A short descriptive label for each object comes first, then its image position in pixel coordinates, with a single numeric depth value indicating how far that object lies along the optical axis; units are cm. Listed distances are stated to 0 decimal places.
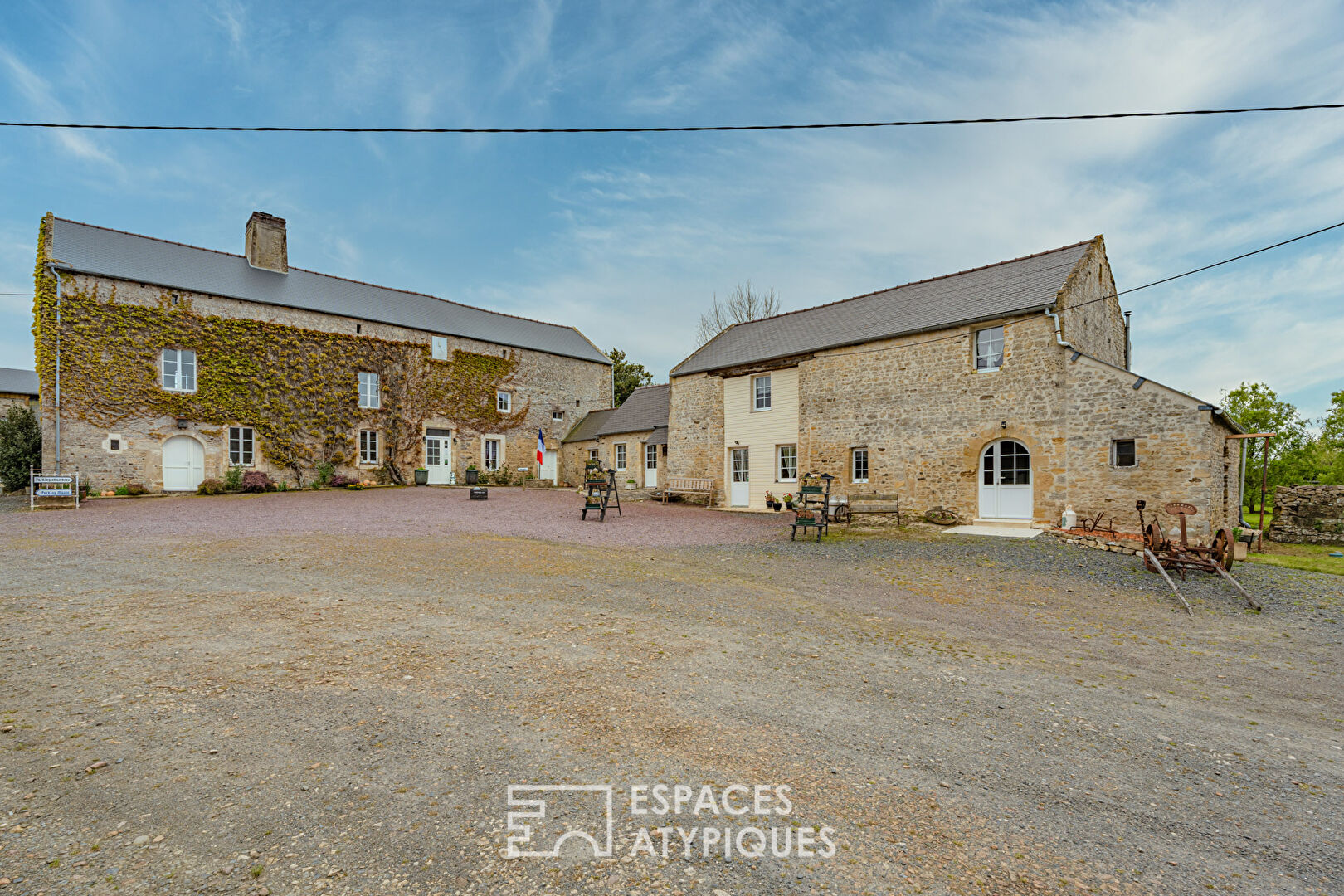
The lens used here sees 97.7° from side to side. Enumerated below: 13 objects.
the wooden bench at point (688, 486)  2286
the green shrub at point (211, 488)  2166
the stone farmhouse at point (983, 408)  1352
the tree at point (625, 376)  4506
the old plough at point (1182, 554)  962
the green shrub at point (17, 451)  2250
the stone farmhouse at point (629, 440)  2716
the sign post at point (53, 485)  1623
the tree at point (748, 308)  3825
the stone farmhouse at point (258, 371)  2045
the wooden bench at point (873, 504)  1606
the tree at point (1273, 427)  2619
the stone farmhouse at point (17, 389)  3063
